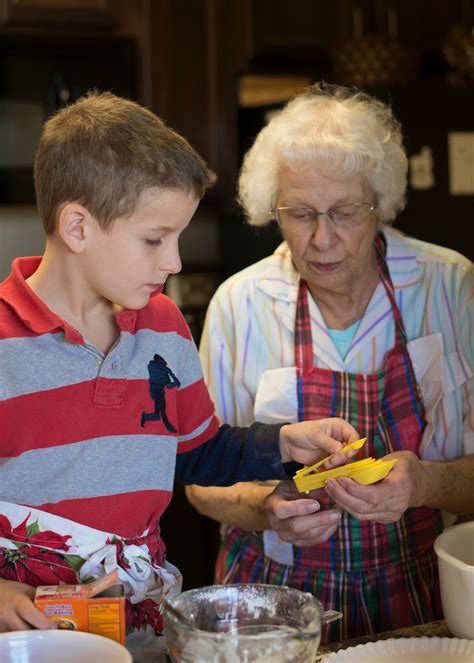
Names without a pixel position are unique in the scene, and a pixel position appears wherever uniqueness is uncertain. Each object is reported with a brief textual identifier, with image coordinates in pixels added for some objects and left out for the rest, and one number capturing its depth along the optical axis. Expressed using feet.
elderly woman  6.41
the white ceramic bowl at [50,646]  4.65
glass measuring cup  4.58
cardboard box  4.79
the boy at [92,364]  5.15
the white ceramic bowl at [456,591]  5.10
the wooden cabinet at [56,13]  9.90
